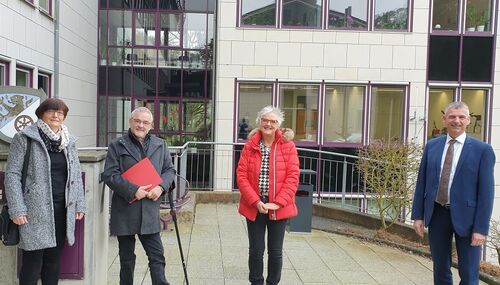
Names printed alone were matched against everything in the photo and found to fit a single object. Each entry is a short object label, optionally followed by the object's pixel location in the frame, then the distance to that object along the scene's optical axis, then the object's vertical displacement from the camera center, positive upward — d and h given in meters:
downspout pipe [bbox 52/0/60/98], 12.10 +1.80
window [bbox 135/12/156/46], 15.23 +2.81
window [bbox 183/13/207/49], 15.26 +2.80
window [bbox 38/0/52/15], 11.60 +2.68
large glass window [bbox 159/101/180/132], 15.23 +0.12
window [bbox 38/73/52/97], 11.69 +0.83
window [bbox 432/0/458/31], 12.82 +2.93
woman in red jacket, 4.45 -0.57
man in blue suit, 3.97 -0.56
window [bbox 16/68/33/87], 10.49 +0.84
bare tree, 7.64 -0.75
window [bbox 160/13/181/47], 15.28 +2.81
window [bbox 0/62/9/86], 9.63 +0.84
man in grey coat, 4.08 -0.65
